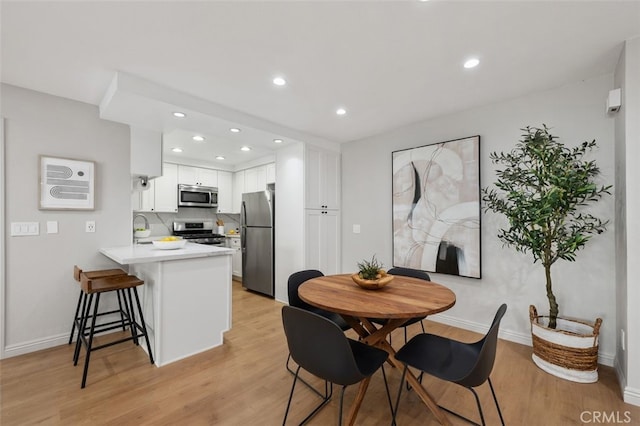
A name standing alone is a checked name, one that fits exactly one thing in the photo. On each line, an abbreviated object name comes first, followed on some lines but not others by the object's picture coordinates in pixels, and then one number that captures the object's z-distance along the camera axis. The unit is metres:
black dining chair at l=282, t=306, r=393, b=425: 1.33
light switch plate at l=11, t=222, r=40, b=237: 2.51
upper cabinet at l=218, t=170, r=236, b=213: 5.87
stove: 5.32
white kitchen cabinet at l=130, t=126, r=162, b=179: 3.20
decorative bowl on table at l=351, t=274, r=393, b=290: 1.90
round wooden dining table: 1.50
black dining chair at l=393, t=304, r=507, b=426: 1.35
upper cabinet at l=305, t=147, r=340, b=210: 4.00
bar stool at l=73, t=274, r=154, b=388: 2.13
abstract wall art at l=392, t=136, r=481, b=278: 3.04
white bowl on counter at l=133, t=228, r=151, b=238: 3.61
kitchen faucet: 4.68
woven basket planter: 2.11
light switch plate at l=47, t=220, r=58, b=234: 2.67
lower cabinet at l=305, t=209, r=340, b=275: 3.98
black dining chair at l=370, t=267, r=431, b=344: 2.50
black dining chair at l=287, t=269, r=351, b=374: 2.28
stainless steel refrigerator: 4.39
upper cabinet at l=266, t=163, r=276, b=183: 4.90
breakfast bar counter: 2.36
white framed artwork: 2.64
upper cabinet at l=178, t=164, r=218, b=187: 5.28
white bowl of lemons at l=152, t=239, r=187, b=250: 2.70
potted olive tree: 2.14
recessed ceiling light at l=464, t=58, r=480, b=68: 2.15
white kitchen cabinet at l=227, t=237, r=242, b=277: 5.50
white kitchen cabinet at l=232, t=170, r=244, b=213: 5.81
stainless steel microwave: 5.19
